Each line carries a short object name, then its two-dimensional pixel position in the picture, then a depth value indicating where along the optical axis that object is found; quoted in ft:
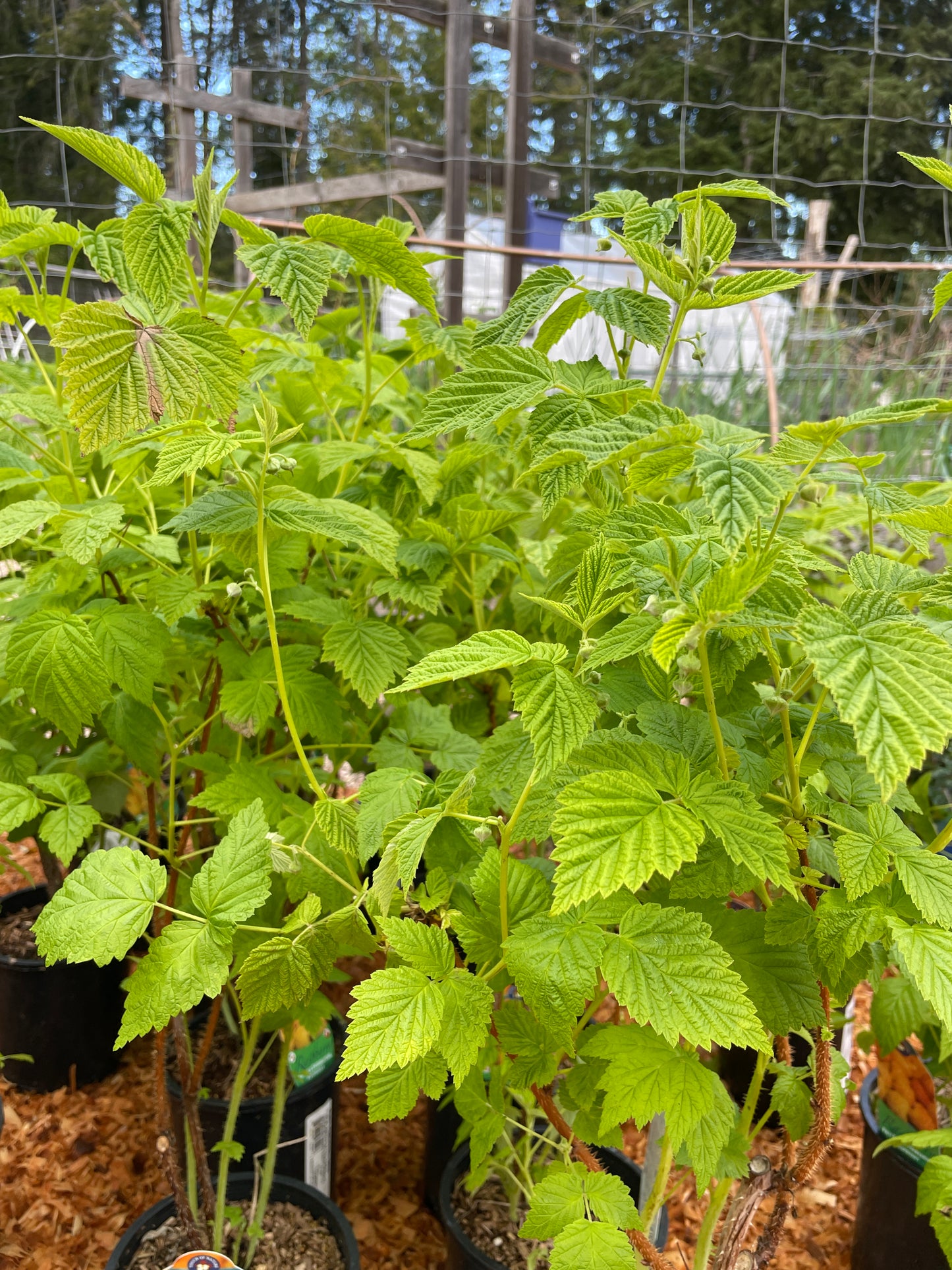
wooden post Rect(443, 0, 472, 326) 10.26
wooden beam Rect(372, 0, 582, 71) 11.38
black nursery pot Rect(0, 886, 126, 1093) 5.73
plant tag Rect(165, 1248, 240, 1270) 3.24
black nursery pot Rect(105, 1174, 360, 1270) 3.96
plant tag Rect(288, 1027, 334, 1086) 4.75
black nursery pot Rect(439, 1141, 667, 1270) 3.95
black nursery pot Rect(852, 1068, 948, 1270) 4.34
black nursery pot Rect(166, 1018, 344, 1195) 4.65
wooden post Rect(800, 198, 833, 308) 13.44
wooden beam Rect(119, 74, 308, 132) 11.75
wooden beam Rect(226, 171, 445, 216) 11.67
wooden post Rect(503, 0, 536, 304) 10.68
